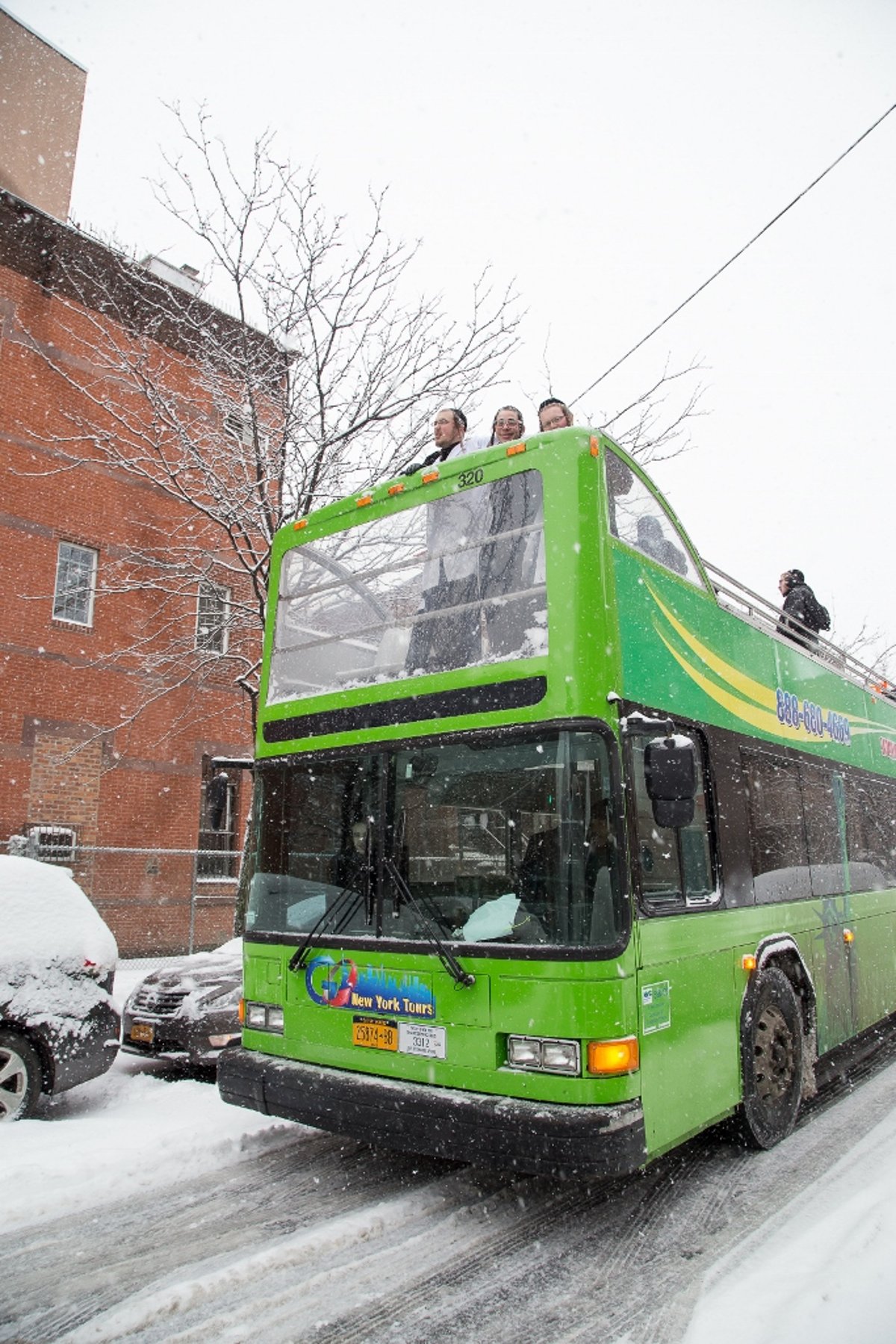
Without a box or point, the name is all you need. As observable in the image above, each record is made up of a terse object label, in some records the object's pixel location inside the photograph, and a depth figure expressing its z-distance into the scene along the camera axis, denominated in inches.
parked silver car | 264.8
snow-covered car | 218.2
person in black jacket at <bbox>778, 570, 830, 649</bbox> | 316.9
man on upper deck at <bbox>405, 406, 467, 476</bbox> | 242.2
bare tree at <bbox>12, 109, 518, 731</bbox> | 454.6
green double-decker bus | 156.6
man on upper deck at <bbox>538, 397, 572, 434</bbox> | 233.3
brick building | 583.2
